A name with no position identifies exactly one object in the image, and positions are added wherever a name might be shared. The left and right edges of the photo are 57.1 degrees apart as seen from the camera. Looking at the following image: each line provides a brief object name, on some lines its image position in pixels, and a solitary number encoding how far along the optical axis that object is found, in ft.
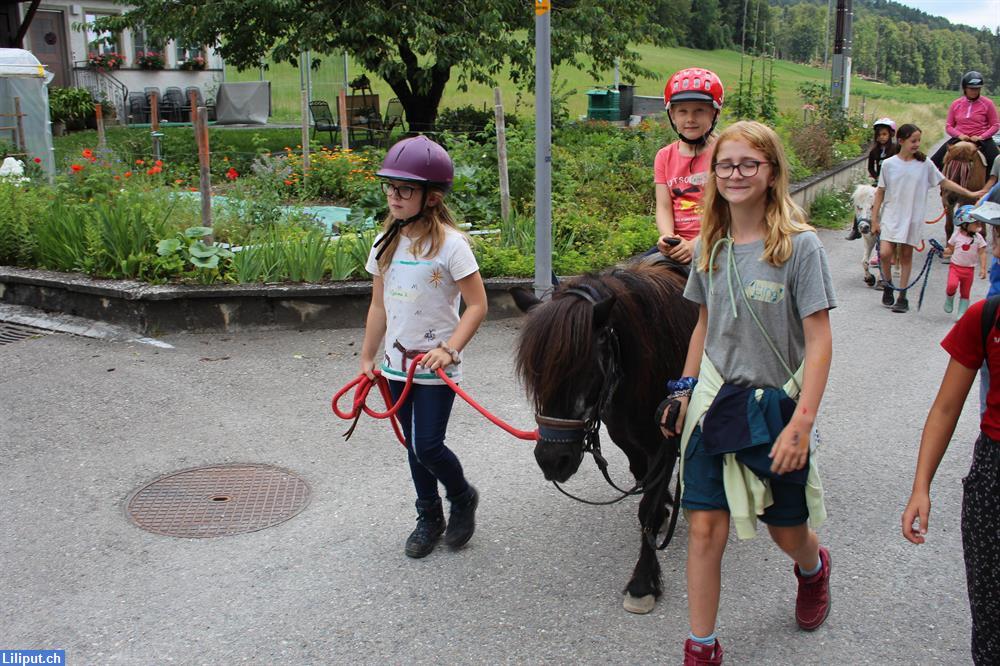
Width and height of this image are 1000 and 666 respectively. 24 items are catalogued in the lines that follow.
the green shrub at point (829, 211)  48.42
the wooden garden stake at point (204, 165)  27.12
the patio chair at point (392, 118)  62.50
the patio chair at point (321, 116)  67.00
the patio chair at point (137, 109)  95.35
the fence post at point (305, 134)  40.65
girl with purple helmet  12.87
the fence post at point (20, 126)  47.78
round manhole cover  15.10
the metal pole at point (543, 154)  23.52
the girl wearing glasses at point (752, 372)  9.74
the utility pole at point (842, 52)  66.49
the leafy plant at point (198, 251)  25.91
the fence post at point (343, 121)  45.88
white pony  33.53
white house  96.07
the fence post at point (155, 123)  49.37
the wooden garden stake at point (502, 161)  31.78
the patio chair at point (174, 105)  96.78
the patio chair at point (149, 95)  95.18
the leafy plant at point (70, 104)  83.97
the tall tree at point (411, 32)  55.26
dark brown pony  11.00
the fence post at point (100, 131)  44.37
